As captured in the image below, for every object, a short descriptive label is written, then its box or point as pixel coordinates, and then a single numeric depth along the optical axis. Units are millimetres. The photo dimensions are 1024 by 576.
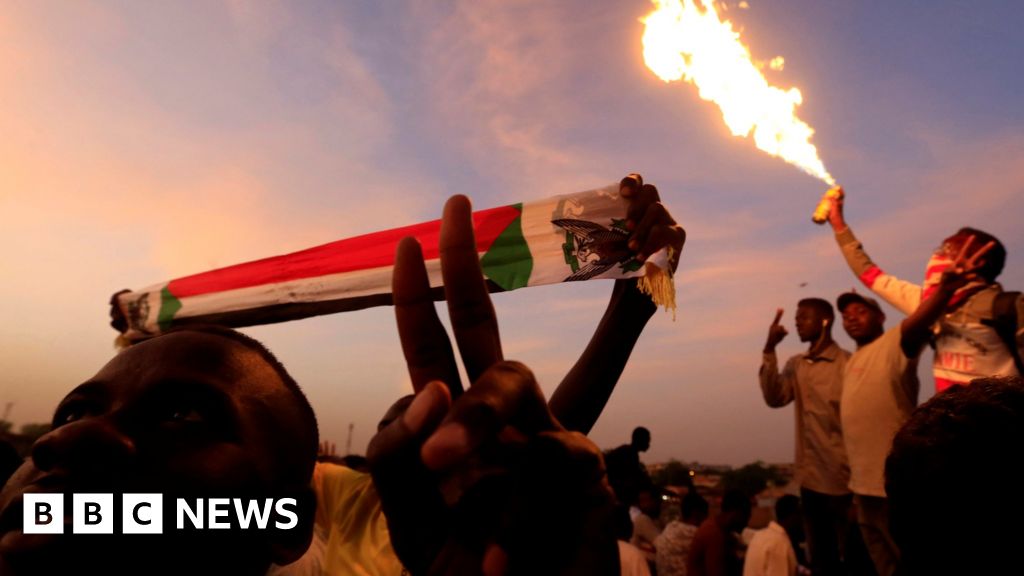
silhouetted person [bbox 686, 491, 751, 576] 5992
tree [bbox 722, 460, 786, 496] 43572
